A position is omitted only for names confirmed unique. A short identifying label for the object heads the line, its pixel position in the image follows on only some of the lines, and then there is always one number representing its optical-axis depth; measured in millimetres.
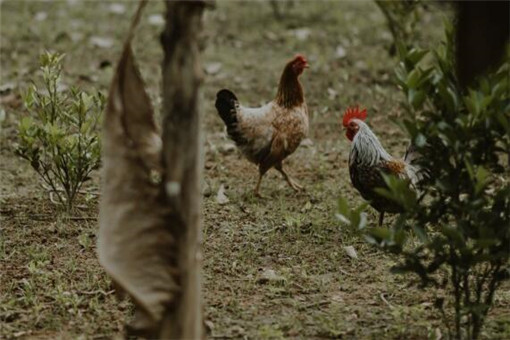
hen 12154
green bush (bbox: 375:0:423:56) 15256
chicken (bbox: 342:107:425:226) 10531
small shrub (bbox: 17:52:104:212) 10286
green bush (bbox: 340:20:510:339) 6835
